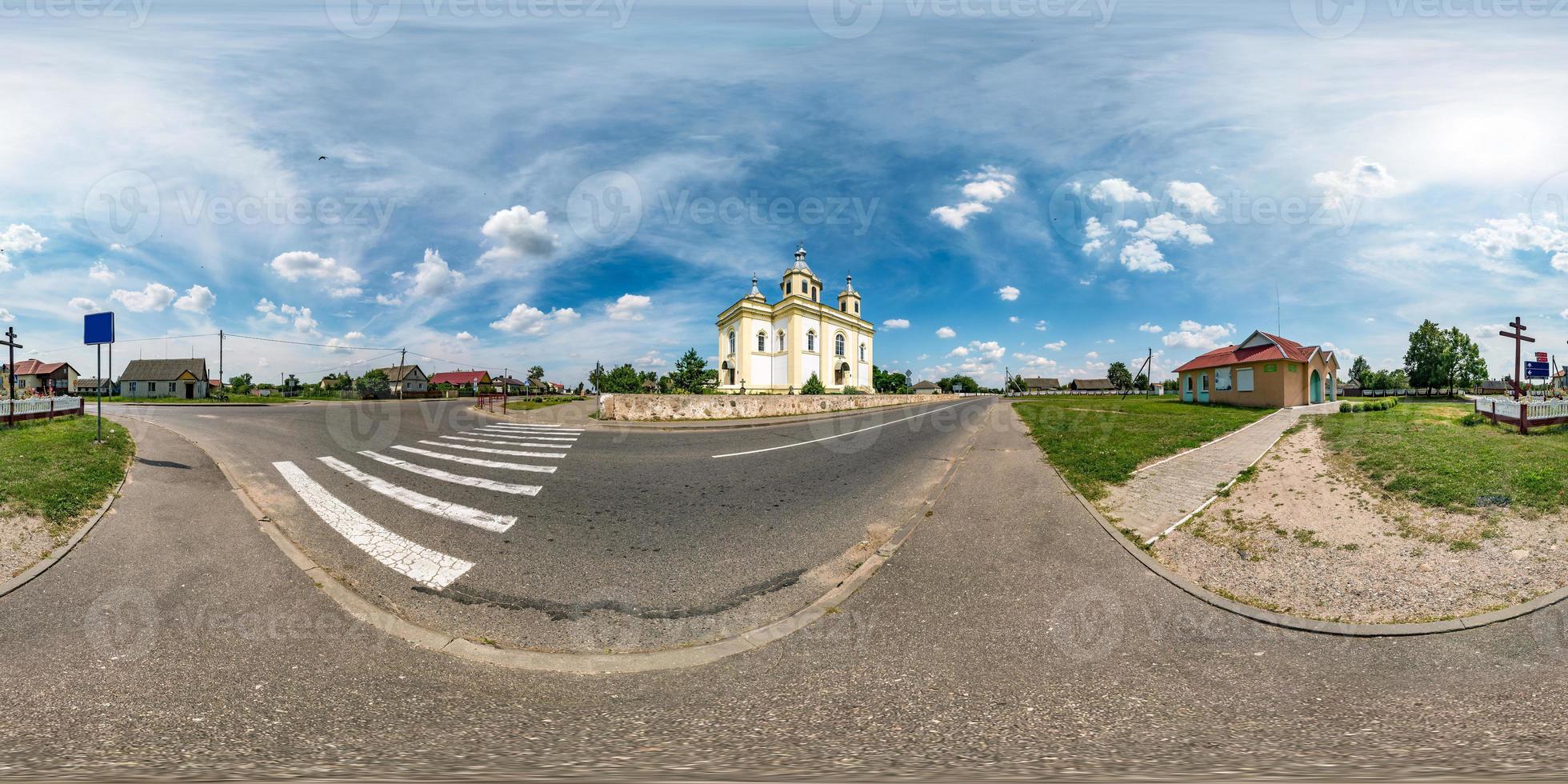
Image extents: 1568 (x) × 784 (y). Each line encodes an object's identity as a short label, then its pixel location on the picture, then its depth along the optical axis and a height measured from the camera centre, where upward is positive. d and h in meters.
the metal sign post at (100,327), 10.12 +1.44
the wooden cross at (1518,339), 13.36 +1.40
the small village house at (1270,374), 23.47 +1.00
